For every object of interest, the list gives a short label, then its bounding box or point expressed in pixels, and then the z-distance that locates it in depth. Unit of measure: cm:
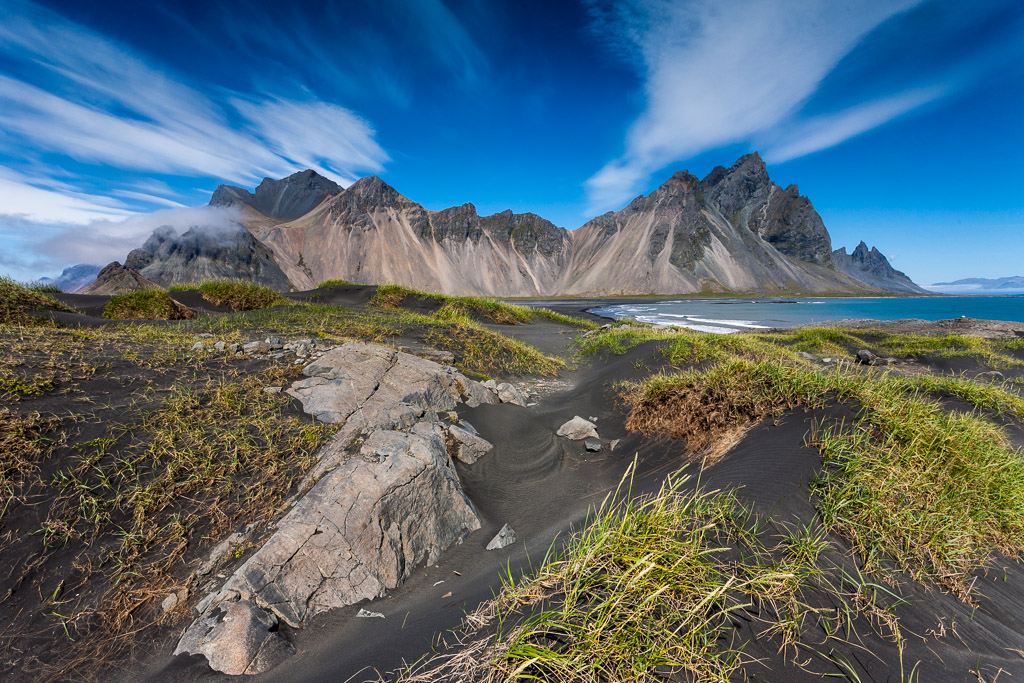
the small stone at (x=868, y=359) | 1324
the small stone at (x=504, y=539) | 328
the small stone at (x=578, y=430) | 561
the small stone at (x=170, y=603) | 238
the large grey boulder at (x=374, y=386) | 463
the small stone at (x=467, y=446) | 458
